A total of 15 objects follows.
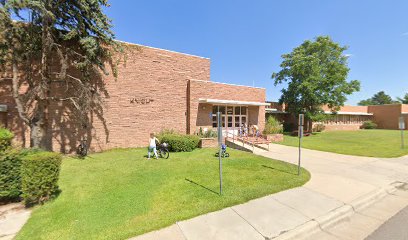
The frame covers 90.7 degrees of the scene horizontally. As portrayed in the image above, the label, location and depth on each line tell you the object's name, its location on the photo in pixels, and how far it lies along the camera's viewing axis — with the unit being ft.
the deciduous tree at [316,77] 77.05
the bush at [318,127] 99.66
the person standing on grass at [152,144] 33.22
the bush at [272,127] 58.65
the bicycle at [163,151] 34.14
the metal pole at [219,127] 16.50
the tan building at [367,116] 114.42
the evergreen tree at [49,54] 30.07
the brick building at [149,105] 37.68
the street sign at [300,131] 23.81
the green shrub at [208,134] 47.96
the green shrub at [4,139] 19.45
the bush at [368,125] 125.70
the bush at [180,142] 40.37
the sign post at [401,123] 47.13
